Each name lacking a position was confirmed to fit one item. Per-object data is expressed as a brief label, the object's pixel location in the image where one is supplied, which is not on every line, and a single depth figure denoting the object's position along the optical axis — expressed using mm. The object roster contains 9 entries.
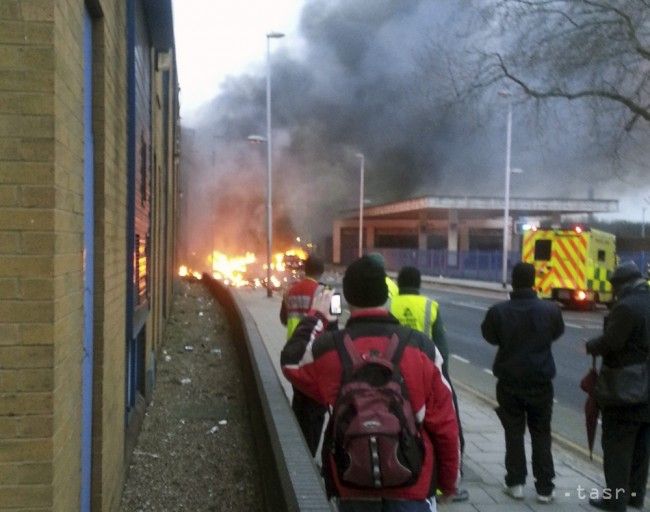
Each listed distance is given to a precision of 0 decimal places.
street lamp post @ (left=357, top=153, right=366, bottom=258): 40844
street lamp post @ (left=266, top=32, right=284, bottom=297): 24453
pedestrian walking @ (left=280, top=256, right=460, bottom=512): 2477
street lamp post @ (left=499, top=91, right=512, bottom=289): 30986
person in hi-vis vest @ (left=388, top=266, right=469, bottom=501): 4926
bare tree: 18484
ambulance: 21266
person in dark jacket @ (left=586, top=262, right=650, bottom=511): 4688
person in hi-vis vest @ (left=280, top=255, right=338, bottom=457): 5184
